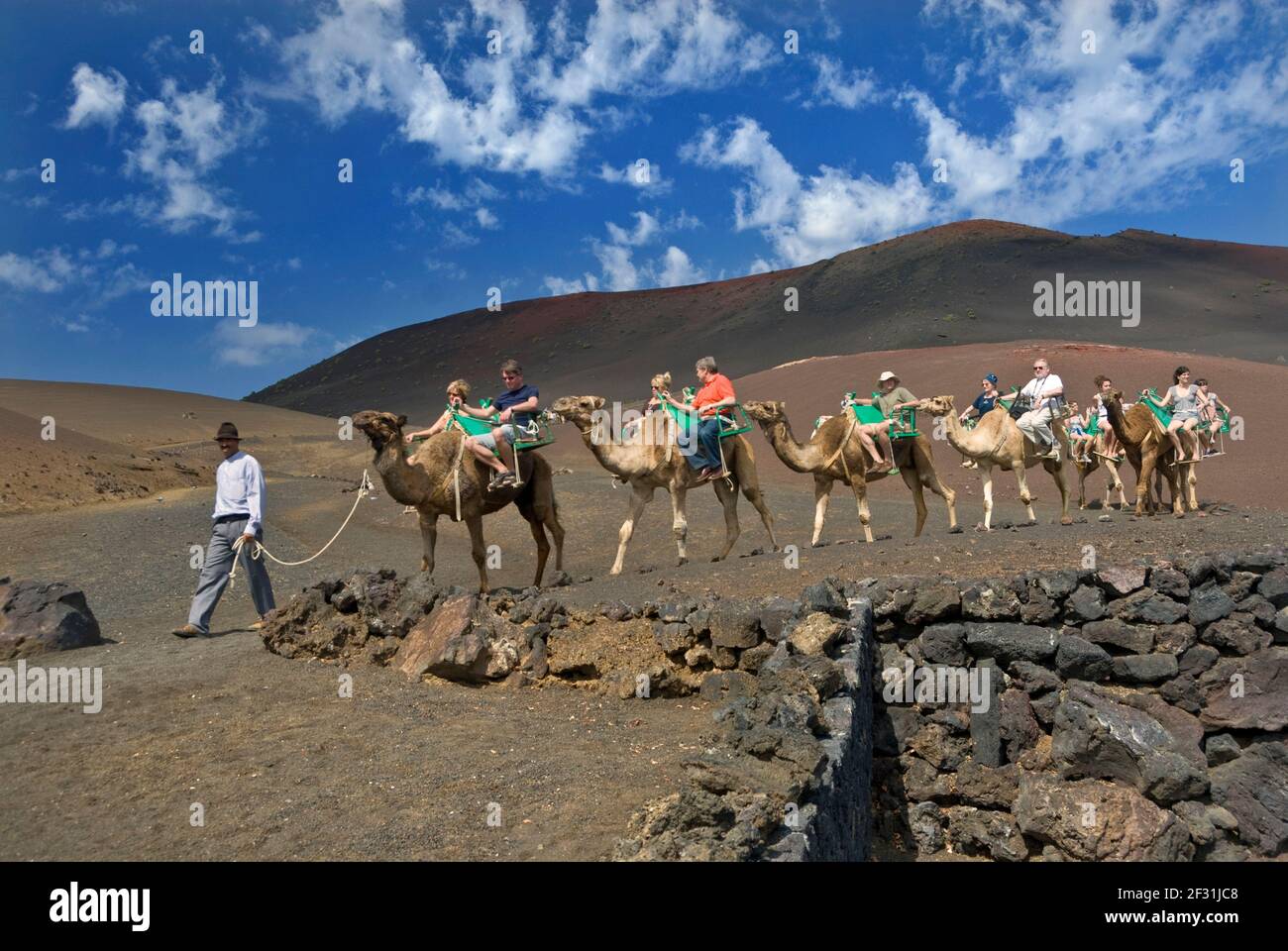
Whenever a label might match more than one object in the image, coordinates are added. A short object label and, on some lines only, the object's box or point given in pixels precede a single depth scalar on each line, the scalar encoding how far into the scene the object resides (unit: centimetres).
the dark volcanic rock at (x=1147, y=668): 1038
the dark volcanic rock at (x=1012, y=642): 1025
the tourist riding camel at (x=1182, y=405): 1717
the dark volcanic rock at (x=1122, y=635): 1045
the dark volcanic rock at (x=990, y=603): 1045
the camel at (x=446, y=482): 1130
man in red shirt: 1388
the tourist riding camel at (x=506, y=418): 1248
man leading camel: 1026
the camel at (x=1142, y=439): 1748
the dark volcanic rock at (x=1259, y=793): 945
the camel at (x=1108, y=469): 2059
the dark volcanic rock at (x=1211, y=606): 1049
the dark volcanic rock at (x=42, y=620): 971
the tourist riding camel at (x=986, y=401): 1712
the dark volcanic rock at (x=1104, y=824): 857
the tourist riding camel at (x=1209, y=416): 1738
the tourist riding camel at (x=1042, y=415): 1631
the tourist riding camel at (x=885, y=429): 1552
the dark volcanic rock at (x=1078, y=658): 1025
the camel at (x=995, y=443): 1631
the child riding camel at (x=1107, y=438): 2045
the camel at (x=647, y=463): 1359
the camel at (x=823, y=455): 1514
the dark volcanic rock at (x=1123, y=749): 917
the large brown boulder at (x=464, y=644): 898
